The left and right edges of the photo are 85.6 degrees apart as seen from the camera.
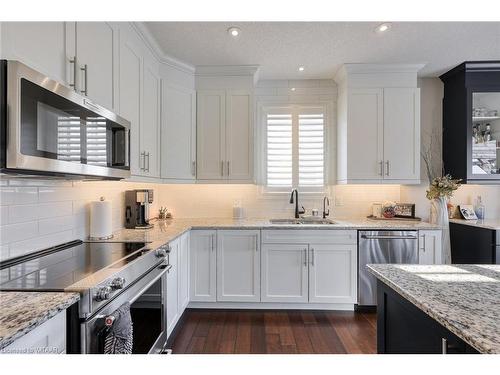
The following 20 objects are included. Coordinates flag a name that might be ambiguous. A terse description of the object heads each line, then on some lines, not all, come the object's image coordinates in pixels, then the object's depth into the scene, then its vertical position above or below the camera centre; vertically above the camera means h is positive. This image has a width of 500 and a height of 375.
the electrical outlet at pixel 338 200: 3.31 -0.16
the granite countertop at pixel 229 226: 2.19 -0.39
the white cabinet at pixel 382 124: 2.88 +0.68
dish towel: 1.08 -0.62
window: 3.29 +0.48
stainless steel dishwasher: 2.65 -0.60
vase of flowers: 2.73 -0.15
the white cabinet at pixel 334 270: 2.67 -0.82
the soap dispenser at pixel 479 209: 3.05 -0.24
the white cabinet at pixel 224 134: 2.94 +0.57
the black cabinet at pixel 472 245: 2.51 -0.57
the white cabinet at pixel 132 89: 1.93 +0.73
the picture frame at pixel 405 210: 3.05 -0.26
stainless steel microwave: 0.93 +0.24
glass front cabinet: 2.83 +0.70
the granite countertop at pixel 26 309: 0.70 -0.38
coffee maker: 2.50 -0.22
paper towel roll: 1.97 -0.25
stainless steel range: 1.02 -0.42
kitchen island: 0.73 -0.38
